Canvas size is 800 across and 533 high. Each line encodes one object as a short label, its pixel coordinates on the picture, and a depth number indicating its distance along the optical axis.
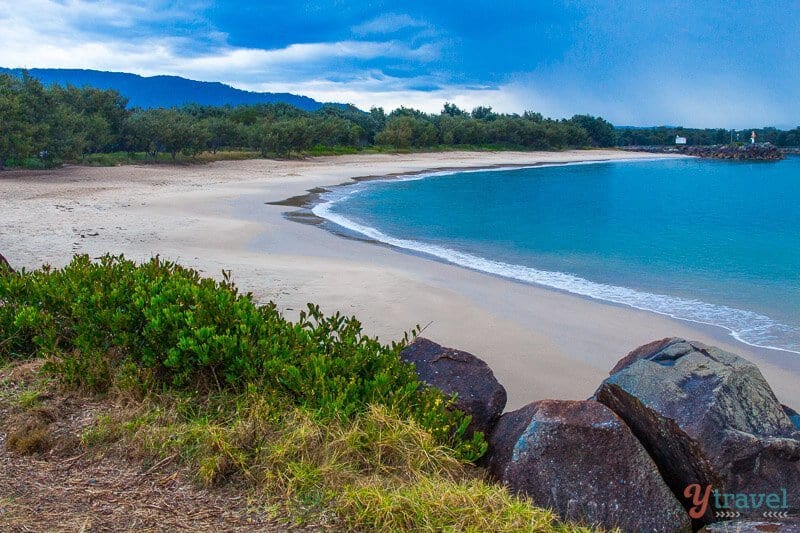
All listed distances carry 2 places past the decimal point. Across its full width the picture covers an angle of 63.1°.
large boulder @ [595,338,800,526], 4.02
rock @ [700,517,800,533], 3.56
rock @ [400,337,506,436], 4.72
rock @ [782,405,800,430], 4.93
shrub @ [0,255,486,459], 4.52
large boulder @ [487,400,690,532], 3.88
